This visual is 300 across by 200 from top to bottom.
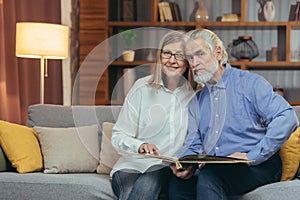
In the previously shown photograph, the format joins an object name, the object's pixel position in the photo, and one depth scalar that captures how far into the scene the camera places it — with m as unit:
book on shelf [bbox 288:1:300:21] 5.70
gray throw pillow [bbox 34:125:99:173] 3.39
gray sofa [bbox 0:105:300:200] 2.82
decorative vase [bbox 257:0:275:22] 5.73
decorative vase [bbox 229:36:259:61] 5.73
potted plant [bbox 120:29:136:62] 5.32
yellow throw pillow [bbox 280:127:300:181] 3.16
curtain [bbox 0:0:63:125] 4.96
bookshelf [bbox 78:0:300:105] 5.65
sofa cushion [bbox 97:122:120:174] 3.38
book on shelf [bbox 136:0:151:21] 5.93
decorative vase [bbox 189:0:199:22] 5.91
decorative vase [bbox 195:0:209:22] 5.73
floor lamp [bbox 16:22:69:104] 4.56
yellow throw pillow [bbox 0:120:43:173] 3.34
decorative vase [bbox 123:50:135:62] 5.67
